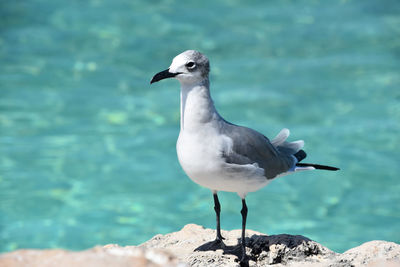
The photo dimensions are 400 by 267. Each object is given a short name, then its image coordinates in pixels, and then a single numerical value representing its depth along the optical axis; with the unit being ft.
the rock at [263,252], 22.00
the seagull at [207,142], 20.27
